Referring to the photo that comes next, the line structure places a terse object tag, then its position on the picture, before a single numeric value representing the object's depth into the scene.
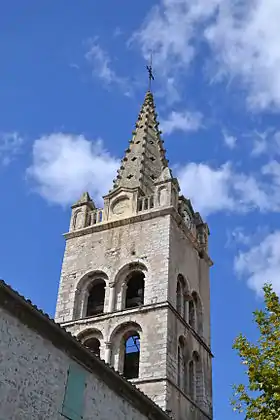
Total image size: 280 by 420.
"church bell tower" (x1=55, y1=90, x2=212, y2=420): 21.22
